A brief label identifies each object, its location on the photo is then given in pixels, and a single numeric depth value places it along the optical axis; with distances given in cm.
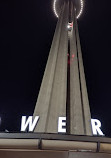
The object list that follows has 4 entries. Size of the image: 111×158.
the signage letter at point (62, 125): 1323
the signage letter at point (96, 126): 1376
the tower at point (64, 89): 1688
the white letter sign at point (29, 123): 1364
